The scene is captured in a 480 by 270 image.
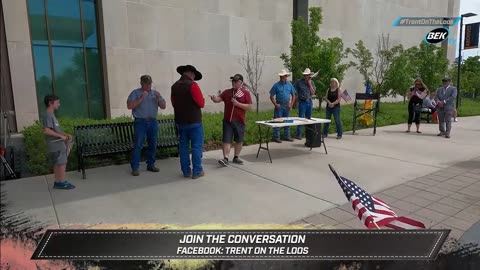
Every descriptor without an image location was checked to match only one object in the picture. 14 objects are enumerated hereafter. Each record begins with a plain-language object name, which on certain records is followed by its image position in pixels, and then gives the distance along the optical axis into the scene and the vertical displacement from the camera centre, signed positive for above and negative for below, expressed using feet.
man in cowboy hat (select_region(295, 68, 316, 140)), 30.12 -0.87
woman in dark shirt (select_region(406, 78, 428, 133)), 33.96 -1.68
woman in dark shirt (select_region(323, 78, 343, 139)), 31.12 -1.68
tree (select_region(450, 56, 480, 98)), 87.61 +2.17
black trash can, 25.87 -4.00
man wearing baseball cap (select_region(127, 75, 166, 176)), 19.15 -1.44
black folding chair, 34.73 -1.46
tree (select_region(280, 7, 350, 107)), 42.75 +4.18
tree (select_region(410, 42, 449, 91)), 57.88 +3.12
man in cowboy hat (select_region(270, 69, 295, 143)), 28.99 -1.09
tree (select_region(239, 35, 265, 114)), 48.13 +3.18
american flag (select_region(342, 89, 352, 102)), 32.03 -1.19
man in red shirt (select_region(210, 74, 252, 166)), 20.62 -1.58
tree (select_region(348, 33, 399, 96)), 52.42 +3.33
